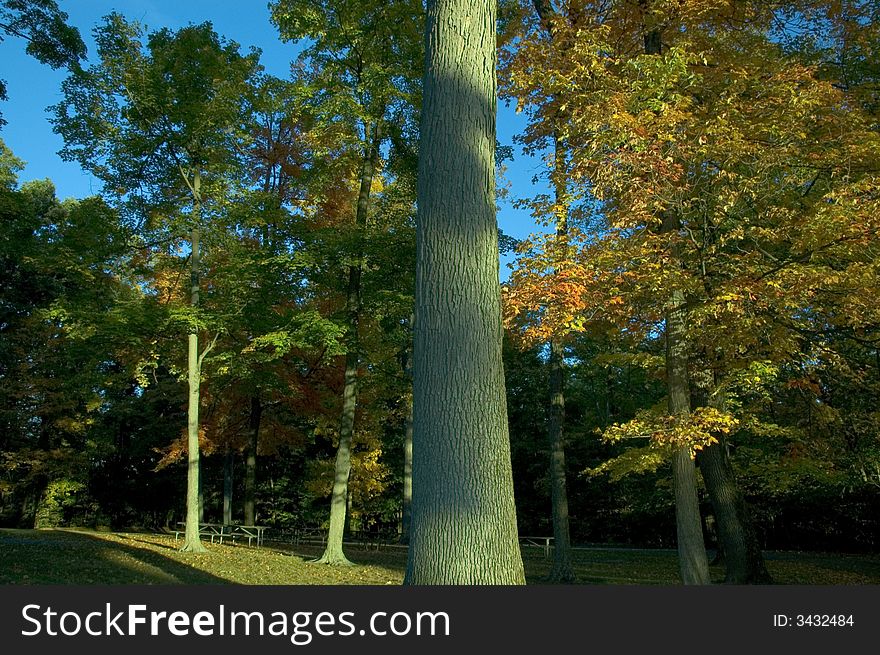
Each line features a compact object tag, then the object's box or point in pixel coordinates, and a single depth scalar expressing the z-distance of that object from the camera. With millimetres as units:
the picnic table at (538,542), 22931
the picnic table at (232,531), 20328
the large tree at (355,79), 16500
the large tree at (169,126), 16141
